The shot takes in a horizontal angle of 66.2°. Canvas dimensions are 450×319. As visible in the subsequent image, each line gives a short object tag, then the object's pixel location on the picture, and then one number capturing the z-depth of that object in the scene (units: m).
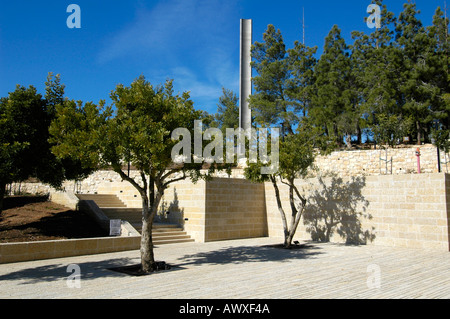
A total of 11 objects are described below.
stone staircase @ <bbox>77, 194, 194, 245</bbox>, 15.06
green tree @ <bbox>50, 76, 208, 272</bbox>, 8.35
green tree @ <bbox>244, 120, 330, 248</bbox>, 12.84
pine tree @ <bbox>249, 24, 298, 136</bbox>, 31.49
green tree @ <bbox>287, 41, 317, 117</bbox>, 31.44
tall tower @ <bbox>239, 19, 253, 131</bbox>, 33.22
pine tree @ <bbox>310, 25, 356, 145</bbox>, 29.45
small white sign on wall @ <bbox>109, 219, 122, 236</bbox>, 13.43
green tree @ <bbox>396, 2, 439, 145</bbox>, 26.50
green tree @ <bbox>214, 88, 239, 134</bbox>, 38.41
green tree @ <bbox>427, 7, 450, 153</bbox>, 25.28
